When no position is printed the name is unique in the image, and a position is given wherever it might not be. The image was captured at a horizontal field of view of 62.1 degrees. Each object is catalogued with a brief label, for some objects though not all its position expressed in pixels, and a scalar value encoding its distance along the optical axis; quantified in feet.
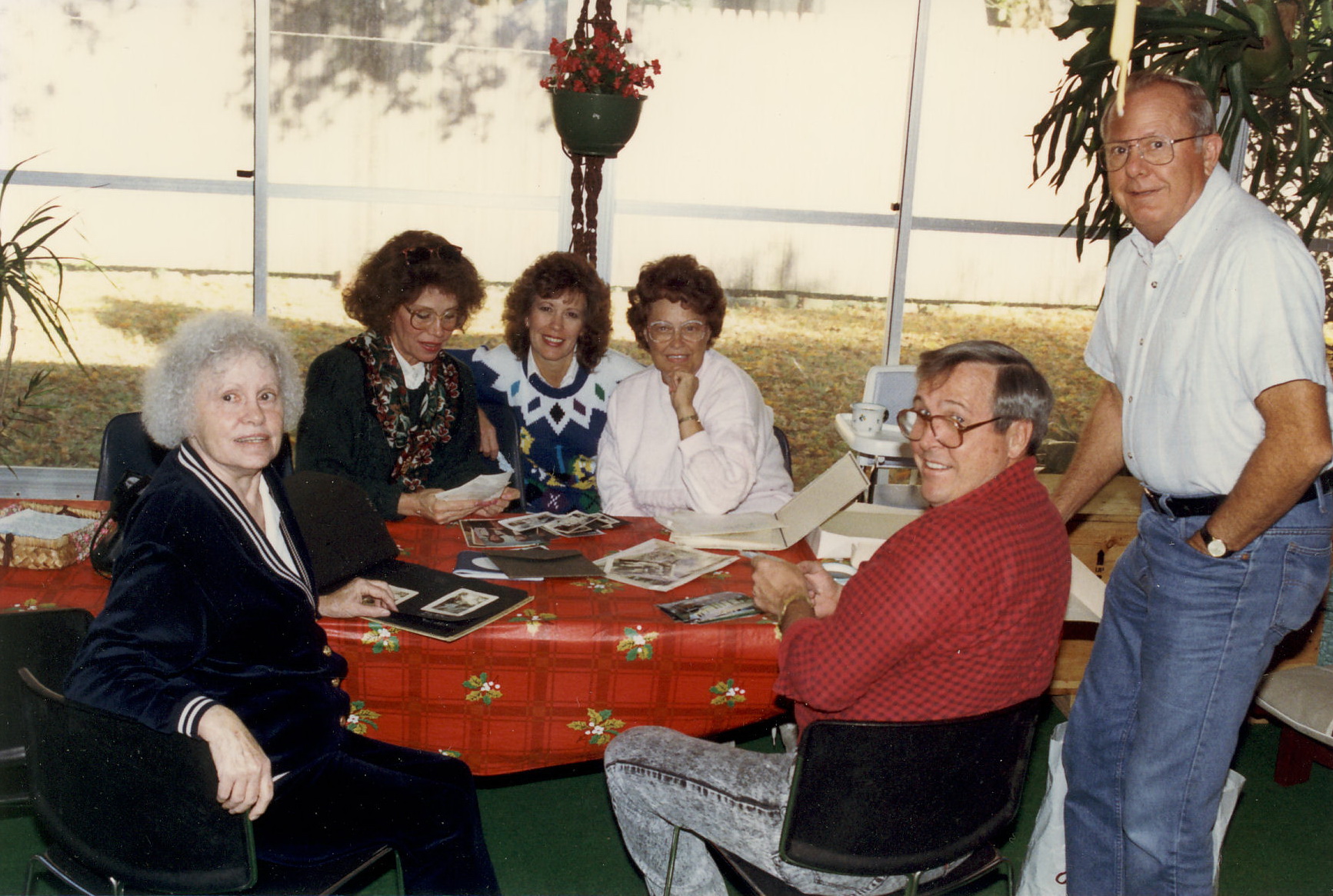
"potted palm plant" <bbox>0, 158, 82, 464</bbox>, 12.46
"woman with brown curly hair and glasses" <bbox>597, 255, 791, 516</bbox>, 10.22
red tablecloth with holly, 6.80
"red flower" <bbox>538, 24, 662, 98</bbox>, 13.17
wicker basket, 7.13
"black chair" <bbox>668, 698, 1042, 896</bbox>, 5.21
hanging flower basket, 13.16
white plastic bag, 7.61
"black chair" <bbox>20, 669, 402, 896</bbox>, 4.85
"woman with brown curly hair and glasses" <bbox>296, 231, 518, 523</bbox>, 9.88
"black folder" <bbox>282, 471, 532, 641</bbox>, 6.89
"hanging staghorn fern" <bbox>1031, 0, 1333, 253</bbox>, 12.28
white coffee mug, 10.52
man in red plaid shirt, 5.32
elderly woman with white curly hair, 5.28
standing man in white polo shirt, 6.23
